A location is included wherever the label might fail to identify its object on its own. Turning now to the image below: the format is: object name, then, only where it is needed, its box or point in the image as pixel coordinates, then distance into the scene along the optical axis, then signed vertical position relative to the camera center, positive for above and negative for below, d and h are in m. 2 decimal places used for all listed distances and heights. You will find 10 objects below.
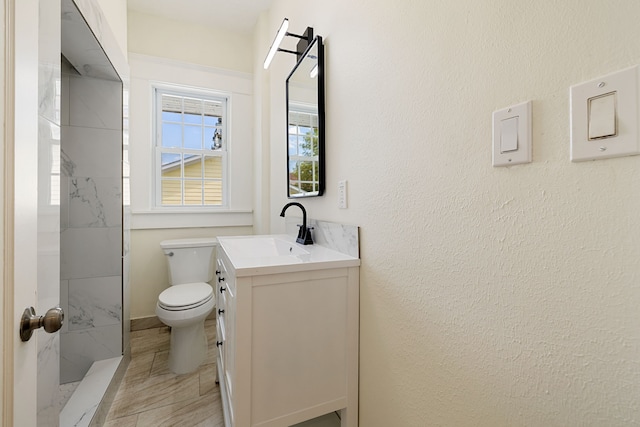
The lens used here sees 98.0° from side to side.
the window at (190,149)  2.61 +0.61
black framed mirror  1.49 +0.52
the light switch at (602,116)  0.46 +0.16
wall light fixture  1.50 +0.99
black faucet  1.56 -0.13
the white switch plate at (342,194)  1.30 +0.08
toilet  1.78 -0.61
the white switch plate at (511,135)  0.58 +0.17
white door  0.53 +0.01
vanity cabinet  0.99 -0.51
